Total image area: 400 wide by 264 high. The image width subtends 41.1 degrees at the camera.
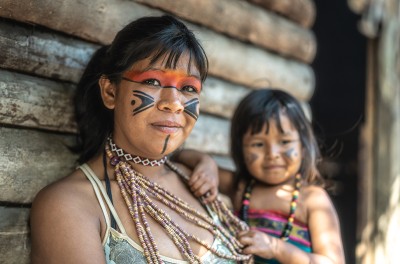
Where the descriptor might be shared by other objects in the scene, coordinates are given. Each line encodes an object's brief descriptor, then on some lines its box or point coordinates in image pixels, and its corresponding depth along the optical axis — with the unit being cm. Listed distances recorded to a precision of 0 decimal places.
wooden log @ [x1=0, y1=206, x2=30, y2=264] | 219
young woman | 193
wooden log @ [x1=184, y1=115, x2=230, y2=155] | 329
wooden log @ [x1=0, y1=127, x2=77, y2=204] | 221
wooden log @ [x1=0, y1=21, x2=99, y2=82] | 223
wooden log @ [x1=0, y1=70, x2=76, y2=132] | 222
